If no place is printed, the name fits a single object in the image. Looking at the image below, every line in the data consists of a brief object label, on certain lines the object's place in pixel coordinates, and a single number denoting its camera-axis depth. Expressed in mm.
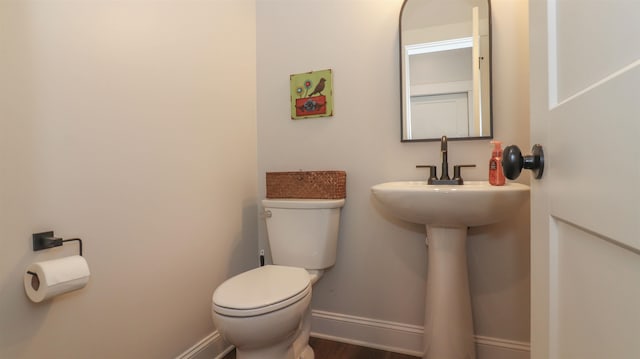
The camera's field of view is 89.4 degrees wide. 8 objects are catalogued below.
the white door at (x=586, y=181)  320
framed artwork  1764
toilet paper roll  847
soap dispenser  1312
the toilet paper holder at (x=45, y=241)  914
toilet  1062
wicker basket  1662
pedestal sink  1176
